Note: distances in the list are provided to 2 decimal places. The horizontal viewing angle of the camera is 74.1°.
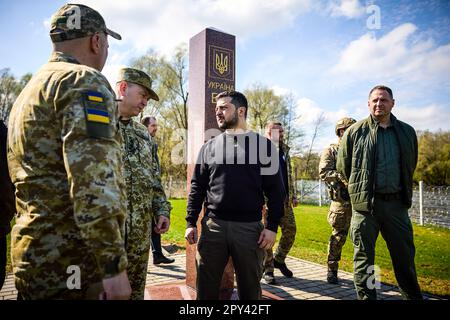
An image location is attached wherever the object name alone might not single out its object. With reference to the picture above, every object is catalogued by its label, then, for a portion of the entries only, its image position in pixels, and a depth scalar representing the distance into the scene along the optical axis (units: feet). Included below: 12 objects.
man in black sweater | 8.81
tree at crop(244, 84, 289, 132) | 96.78
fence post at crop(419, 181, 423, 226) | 40.14
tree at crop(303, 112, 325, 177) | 102.34
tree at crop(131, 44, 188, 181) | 94.32
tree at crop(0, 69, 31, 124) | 92.48
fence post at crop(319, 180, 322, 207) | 71.44
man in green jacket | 10.74
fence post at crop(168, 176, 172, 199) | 92.88
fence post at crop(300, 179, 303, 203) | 80.82
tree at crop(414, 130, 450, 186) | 71.77
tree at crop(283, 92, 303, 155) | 94.46
